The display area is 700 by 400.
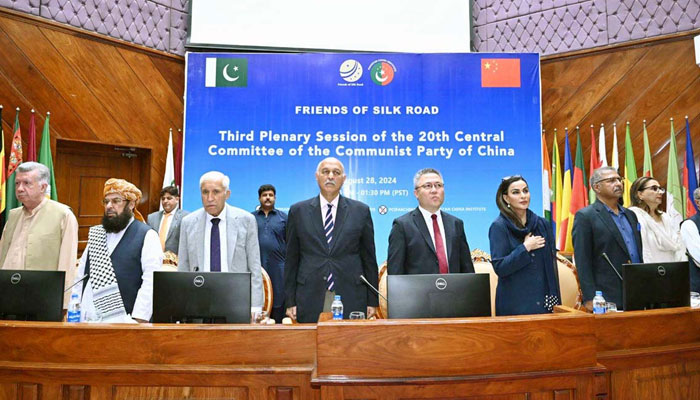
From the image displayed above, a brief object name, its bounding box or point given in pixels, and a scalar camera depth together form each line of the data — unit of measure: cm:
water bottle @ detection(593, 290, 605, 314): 177
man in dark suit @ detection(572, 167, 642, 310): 234
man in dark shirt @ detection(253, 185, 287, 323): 386
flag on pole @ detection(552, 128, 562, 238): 498
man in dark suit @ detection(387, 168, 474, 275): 233
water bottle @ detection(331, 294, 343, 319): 177
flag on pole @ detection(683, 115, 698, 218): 455
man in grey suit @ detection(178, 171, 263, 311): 237
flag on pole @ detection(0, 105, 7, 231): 393
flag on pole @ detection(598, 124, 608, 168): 504
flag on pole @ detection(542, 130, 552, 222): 473
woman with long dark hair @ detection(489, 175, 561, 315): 212
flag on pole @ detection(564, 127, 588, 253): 483
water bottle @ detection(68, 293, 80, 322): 168
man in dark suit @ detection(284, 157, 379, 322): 233
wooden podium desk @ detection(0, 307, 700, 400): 114
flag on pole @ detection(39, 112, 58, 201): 430
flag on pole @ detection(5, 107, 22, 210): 402
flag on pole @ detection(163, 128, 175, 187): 504
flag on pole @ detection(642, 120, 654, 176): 481
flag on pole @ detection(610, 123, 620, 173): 497
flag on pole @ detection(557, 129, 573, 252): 485
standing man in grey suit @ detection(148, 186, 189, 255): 420
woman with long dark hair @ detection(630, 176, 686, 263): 302
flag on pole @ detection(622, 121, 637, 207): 483
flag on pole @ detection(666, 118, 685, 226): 458
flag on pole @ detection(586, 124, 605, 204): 503
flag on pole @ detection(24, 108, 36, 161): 427
